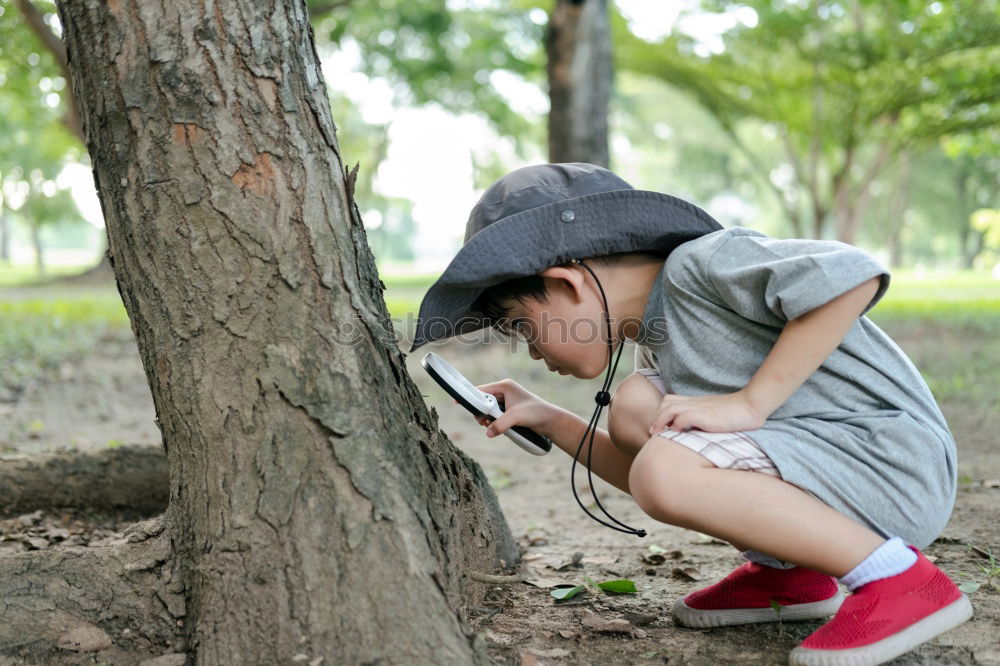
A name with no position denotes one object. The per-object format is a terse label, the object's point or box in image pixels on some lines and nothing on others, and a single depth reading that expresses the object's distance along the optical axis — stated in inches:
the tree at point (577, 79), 306.0
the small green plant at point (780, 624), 80.6
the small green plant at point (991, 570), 88.1
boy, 70.0
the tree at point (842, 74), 508.7
